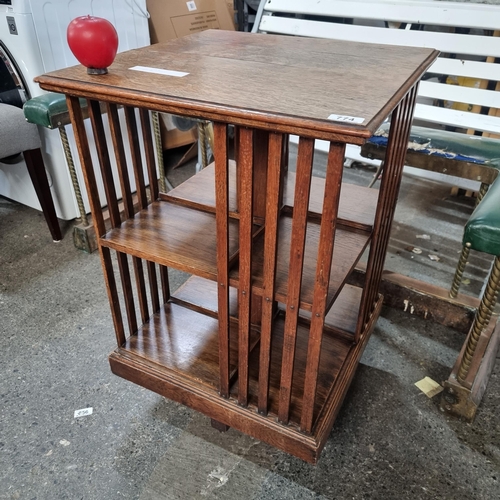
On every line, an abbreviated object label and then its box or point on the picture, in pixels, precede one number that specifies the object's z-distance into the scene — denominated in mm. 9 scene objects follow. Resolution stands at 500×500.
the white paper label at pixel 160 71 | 1003
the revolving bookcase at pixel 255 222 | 849
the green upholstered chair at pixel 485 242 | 1085
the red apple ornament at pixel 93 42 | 906
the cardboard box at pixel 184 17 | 2535
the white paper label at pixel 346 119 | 738
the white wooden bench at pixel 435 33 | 2046
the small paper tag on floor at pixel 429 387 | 1478
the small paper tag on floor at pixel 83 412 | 1394
